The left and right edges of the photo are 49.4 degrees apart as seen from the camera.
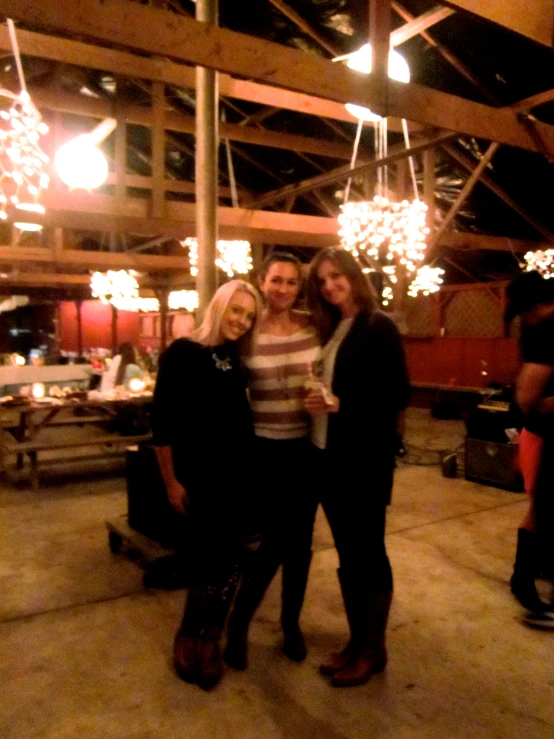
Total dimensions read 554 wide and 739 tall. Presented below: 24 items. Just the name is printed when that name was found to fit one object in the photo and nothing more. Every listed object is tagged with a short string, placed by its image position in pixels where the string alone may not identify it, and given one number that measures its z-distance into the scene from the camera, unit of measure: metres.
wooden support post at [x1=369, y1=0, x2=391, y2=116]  3.28
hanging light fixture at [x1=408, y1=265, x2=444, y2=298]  8.75
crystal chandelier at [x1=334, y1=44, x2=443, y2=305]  5.46
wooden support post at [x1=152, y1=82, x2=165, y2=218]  5.98
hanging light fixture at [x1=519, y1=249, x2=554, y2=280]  7.73
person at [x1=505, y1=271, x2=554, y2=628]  2.62
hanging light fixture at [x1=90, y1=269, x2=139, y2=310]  10.34
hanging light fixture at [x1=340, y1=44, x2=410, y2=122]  4.48
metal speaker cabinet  5.57
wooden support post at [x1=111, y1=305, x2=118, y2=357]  16.48
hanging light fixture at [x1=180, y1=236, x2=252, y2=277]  7.79
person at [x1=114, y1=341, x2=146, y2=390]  7.27
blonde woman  2.33
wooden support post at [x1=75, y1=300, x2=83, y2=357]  17.08
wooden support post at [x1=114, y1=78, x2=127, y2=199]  6.39
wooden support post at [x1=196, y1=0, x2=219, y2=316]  3.76
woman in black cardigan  2.30
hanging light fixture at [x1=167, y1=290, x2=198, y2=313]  11.58
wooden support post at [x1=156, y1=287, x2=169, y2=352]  13.19
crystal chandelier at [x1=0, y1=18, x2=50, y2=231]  3.23
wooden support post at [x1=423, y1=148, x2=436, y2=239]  7.11
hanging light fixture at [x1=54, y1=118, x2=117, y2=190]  5.34
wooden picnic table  5.75
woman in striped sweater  2.41
